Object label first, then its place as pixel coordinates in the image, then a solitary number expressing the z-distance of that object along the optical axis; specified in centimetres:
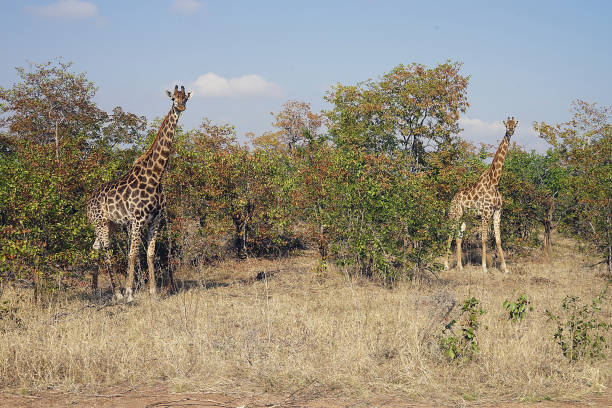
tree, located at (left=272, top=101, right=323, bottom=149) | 5584
